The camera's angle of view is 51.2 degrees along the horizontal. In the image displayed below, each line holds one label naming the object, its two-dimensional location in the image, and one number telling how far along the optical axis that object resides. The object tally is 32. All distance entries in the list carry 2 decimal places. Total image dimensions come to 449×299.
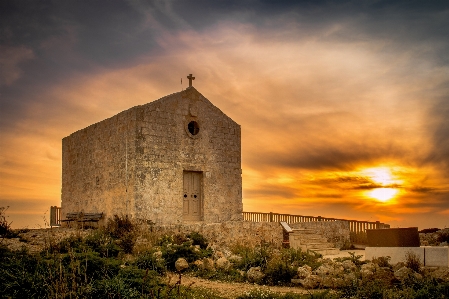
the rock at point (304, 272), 11.70
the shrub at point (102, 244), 13.43
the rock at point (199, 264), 13.05
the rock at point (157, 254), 13.27
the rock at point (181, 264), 12.87
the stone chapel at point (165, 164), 18.39
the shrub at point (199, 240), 15.14
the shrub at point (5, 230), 16.11
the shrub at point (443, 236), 16.81
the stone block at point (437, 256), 11.84
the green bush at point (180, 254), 13.32
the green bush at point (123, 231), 14.94
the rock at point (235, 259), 13.45
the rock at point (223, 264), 12.95
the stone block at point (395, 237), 13.16
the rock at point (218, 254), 13.91
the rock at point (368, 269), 11.22
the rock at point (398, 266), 11.77
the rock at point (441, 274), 10.69
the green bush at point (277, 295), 9.24
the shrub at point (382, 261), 12.55
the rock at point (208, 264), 12.94
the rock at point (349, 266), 12.11
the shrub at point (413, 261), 11.82
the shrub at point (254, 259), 12.93
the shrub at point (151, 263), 12.34
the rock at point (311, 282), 11.25
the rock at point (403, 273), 10.88
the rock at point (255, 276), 11.97
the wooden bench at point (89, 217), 19.77
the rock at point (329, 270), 11.51
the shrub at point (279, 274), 11.89
